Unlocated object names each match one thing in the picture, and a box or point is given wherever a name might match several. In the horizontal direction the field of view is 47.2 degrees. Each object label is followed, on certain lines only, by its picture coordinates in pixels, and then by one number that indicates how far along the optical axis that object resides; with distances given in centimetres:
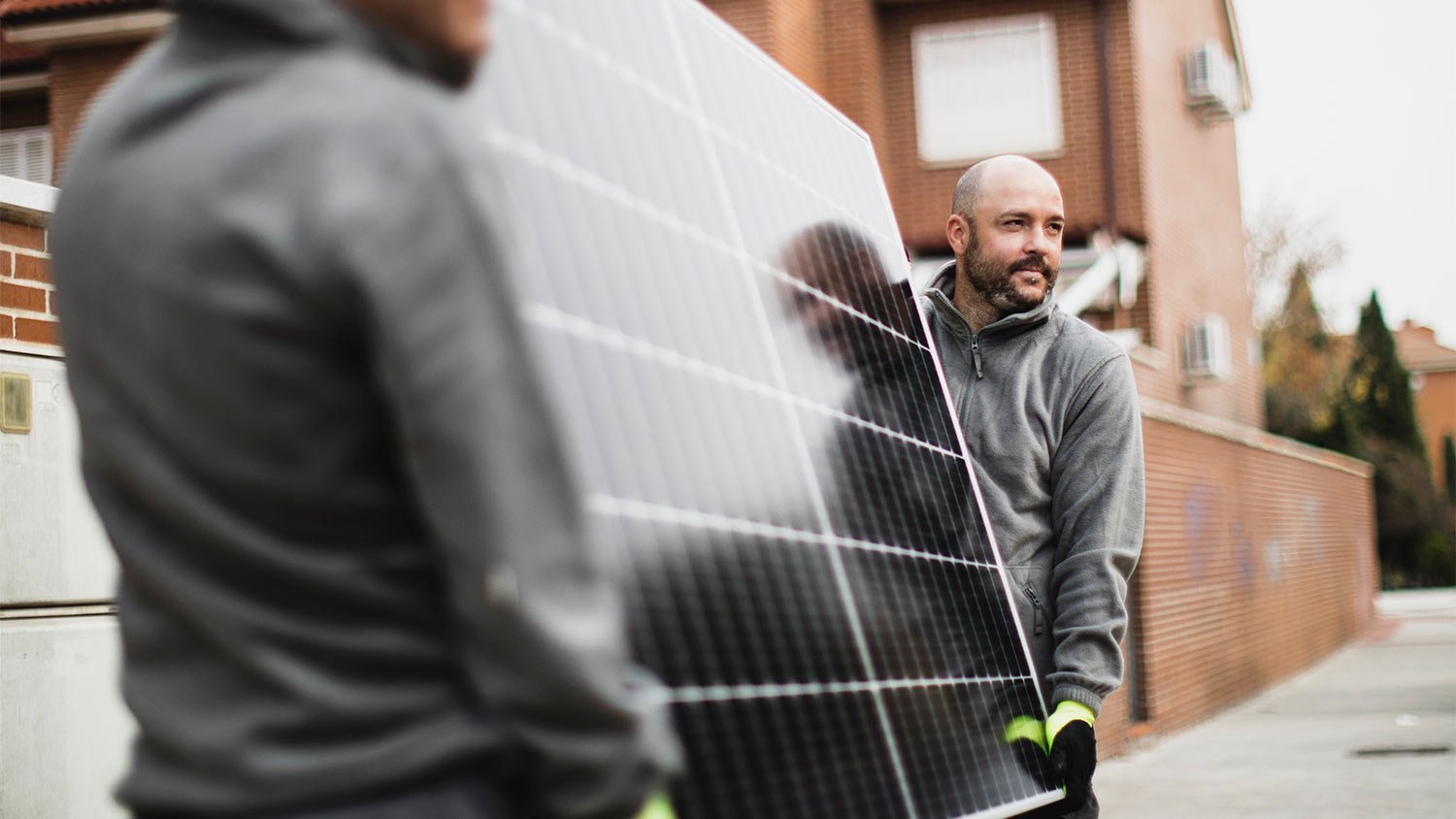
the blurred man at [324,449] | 141
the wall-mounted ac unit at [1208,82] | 2456
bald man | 351
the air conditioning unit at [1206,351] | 2273
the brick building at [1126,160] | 1712
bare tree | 4903
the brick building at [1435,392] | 8850
